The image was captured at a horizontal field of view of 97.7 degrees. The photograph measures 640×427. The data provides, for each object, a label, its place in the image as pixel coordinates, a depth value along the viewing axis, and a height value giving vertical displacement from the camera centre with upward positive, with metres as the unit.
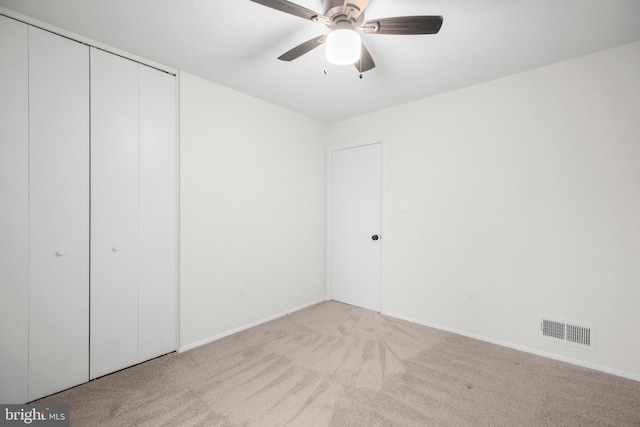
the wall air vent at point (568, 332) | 2.25 -0.99
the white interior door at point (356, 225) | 3.56 -0.15
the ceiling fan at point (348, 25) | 1.44 +1.03
